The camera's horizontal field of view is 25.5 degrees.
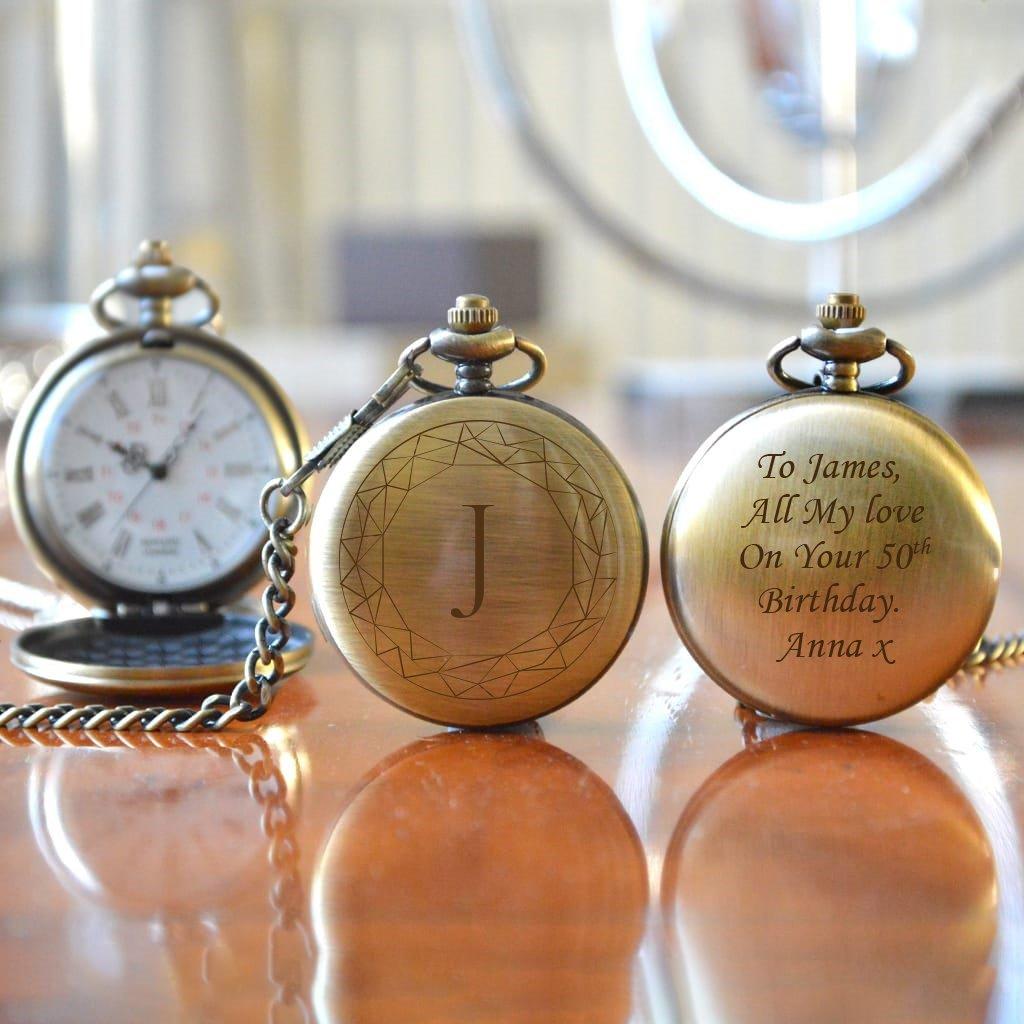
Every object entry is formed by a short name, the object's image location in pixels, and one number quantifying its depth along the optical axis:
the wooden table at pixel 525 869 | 0.24
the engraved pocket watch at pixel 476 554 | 0.30
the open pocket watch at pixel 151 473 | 0.35
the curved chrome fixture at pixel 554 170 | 0.56
